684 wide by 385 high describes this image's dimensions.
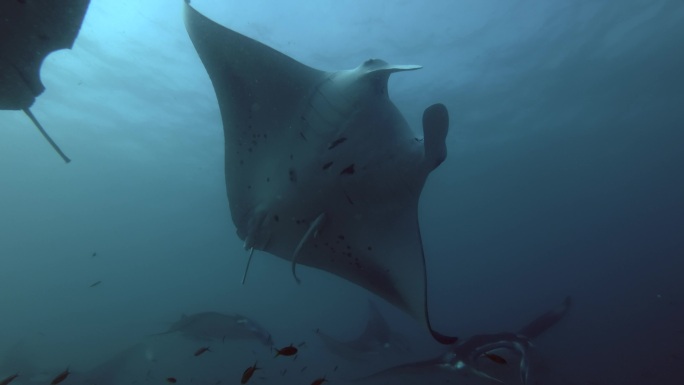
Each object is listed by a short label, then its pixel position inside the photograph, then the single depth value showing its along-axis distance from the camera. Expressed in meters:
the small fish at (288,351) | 4.96
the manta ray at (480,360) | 7.10
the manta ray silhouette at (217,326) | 10.64
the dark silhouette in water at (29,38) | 2.59
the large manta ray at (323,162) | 3.33
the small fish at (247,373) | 5.11
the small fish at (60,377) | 5.30
